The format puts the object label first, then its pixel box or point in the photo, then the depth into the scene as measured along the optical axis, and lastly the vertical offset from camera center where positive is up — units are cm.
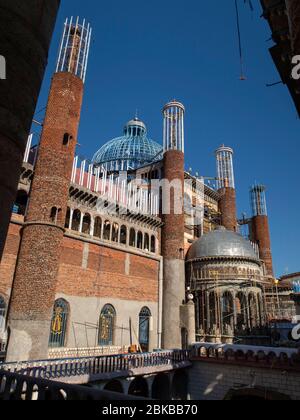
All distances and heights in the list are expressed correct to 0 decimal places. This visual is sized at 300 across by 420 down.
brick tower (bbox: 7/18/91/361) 1570 +623
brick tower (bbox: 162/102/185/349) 2531 +844
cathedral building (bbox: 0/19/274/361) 1677 +534
